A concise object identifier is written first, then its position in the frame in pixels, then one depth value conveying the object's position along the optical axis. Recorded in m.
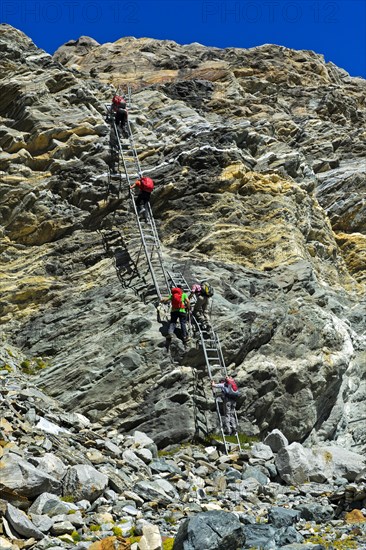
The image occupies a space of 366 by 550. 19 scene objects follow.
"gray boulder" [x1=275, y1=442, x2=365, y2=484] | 16.28
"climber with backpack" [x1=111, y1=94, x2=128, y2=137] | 30.05
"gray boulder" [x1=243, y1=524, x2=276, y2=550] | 10.69
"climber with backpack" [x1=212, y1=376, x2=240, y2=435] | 19.32
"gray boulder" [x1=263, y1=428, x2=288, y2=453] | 18.62
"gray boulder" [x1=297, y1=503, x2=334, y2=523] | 12.95
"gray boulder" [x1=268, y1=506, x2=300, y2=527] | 12.17
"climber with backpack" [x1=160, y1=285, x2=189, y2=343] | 20.39
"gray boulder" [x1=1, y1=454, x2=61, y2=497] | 11.29
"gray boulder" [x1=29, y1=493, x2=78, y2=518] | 11.19
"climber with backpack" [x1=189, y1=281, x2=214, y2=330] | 21.15
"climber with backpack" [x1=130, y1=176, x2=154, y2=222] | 24.97
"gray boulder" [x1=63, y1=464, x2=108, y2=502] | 12.23
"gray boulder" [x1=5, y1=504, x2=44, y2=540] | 10.32
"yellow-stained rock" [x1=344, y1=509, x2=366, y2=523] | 12.73
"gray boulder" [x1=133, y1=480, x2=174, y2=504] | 13.08
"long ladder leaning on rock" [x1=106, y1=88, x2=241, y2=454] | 20.33
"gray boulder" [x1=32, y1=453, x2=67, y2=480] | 12.45
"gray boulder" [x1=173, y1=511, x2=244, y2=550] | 10.17
